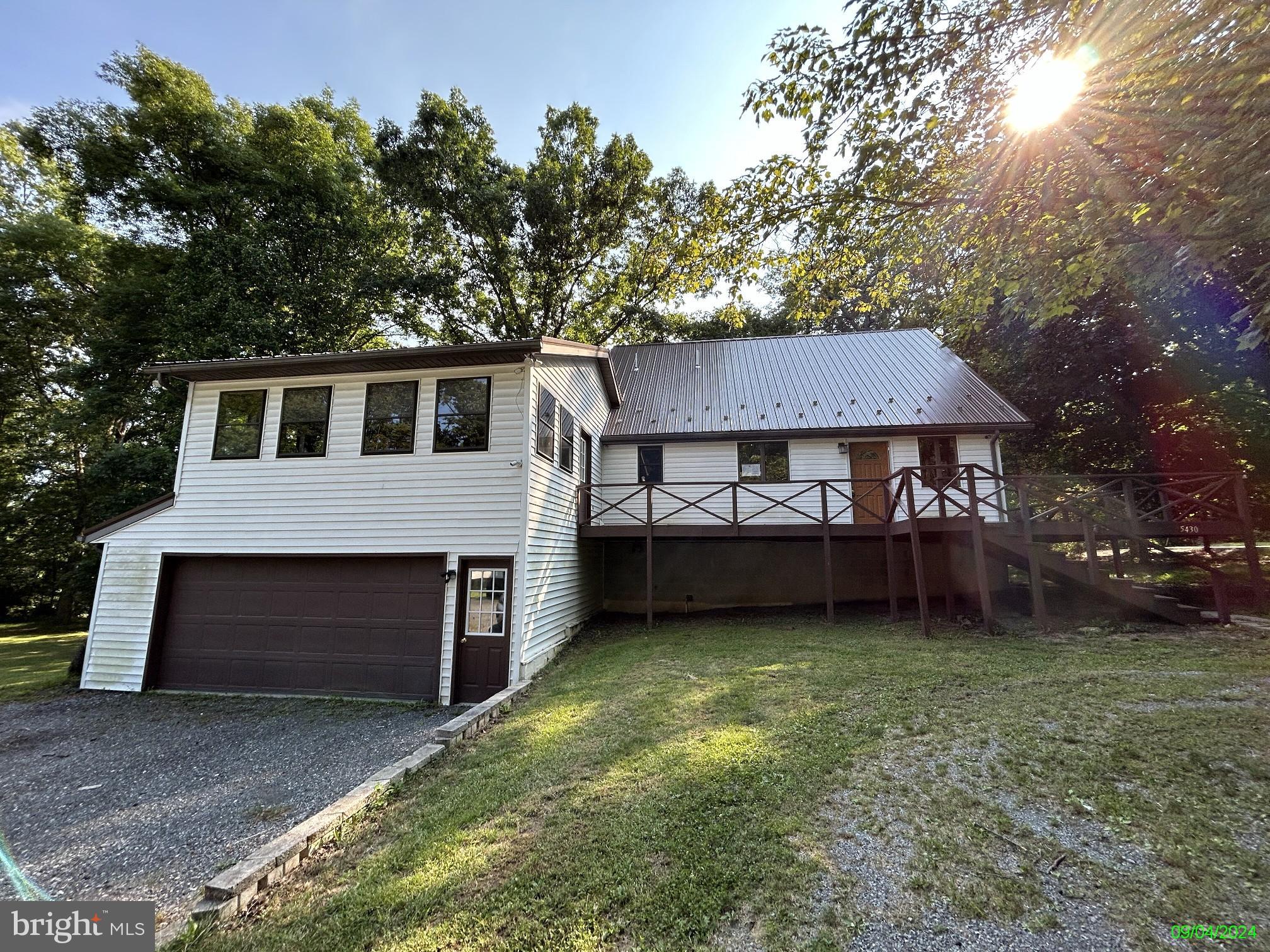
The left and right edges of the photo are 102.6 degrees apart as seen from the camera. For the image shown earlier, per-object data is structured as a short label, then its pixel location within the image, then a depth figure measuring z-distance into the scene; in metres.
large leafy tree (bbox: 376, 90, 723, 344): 18.97
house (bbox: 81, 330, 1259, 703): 7.68
